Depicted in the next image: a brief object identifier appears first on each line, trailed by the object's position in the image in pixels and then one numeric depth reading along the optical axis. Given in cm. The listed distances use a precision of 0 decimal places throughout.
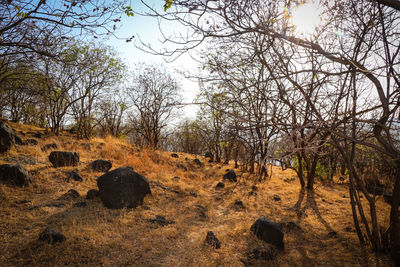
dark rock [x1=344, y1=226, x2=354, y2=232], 514
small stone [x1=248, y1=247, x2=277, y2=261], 396
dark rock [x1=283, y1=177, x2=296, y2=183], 1062
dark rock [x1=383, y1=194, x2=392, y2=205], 769
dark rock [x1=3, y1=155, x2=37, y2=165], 650
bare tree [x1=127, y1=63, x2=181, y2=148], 1798
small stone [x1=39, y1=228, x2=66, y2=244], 339
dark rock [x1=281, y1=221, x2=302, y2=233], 528
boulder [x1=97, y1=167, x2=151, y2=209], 525
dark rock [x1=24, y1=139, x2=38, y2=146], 906
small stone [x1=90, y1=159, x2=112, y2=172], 757
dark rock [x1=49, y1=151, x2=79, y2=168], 700
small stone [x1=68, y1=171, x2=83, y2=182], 642
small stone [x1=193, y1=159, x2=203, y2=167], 1370
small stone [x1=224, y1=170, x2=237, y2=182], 1018
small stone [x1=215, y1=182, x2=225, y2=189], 911
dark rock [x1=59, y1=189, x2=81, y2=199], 530
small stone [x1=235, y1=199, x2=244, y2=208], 694
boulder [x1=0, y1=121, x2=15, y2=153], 700
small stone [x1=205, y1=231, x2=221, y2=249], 420
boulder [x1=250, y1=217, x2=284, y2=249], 439
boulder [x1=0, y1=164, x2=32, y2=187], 507
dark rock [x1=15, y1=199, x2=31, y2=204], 460
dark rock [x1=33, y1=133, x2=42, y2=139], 1213
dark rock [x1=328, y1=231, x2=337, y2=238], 495
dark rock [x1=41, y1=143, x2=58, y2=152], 906
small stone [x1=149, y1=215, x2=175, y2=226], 495
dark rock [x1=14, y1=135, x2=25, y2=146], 872
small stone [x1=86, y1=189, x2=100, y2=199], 544
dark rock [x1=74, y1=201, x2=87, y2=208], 498
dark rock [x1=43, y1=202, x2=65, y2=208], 472
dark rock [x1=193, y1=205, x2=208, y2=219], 588
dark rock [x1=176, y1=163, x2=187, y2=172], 1120
